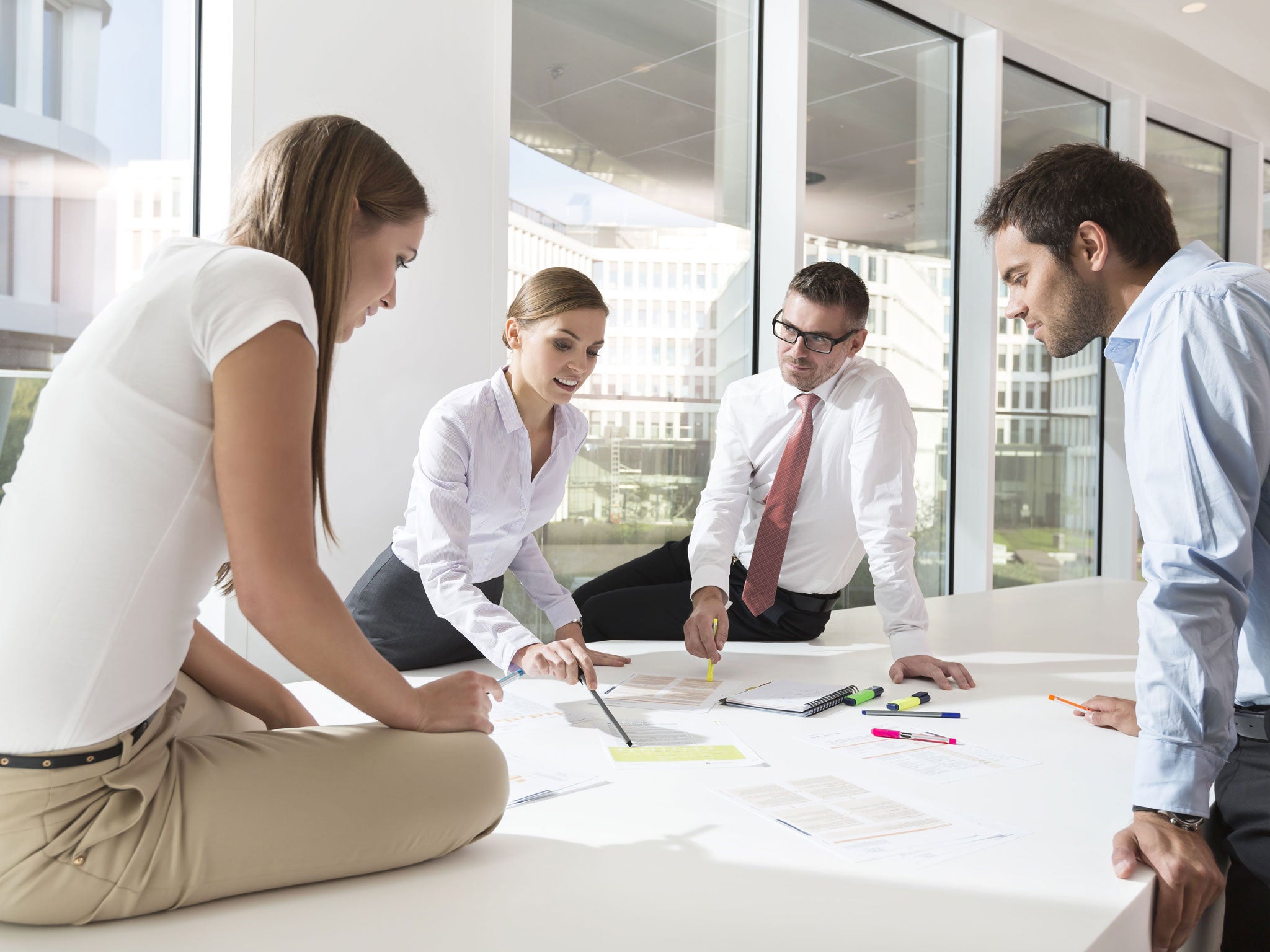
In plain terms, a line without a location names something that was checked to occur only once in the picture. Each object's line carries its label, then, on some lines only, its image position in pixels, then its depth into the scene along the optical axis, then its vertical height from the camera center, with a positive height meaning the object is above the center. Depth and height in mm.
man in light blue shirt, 1273 -140
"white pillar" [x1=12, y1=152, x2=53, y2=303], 2529 +630
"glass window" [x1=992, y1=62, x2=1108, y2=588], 5223 +180
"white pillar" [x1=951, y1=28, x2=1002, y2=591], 4832 +713
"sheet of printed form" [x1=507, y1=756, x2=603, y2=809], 1530 -518
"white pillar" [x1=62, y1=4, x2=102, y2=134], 2590 +1087
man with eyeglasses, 2740 -59
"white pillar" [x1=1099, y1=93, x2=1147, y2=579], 5848 -140
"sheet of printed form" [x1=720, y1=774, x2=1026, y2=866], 1328 -518
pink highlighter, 1863 -512
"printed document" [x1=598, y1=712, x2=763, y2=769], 1709 -514
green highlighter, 2121 -498
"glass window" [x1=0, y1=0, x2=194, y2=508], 2537 +792
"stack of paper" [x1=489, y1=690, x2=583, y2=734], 1925 -512
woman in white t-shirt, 992 -153
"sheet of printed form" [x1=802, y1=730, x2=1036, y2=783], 1680 -518
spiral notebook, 2049 -500
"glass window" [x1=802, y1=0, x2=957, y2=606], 4426 +1428
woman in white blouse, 2279 -49
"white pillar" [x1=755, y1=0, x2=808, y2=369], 4078 +1362
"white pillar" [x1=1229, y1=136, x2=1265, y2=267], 6441 +1889
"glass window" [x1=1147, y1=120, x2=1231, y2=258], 6156 +1990
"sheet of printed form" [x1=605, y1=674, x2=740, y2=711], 2115 -511
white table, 1088 -527
